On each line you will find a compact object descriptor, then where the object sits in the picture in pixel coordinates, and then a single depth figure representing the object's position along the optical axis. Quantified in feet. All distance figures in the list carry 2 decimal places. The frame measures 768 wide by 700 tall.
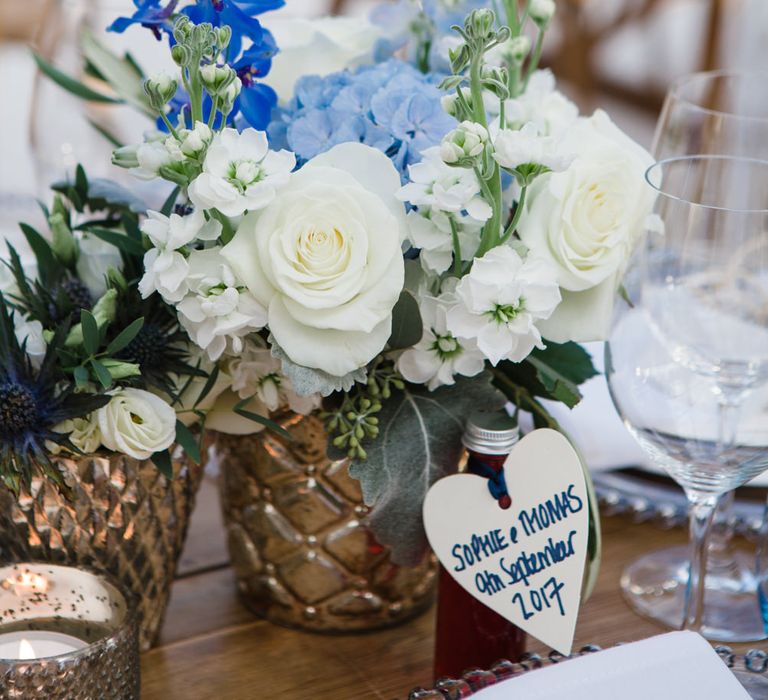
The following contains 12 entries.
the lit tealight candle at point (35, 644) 2.88
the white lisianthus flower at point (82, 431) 2.89
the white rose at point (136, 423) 2.85
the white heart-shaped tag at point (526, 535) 2.93
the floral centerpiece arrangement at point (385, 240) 2.76
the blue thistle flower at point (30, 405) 2.83
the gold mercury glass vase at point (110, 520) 2.97
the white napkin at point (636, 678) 2.76
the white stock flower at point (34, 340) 2.91
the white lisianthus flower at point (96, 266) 3.04
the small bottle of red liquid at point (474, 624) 2.96
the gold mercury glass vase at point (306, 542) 3.09
